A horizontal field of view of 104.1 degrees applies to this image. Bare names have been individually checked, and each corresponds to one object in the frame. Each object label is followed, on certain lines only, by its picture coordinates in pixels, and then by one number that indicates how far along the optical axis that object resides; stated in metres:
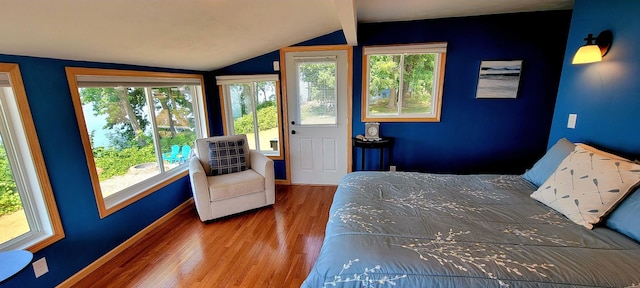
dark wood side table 3.14
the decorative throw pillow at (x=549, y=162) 1.75
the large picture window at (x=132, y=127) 2.06
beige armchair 2.58
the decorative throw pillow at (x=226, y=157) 2.94
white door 3.30
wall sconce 1.72
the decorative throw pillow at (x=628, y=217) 1.17
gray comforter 0.99
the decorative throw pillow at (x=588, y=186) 1.28
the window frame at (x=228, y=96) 3.41
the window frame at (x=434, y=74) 2.99
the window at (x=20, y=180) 1.55
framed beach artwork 2.90
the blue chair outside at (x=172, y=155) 2.95
